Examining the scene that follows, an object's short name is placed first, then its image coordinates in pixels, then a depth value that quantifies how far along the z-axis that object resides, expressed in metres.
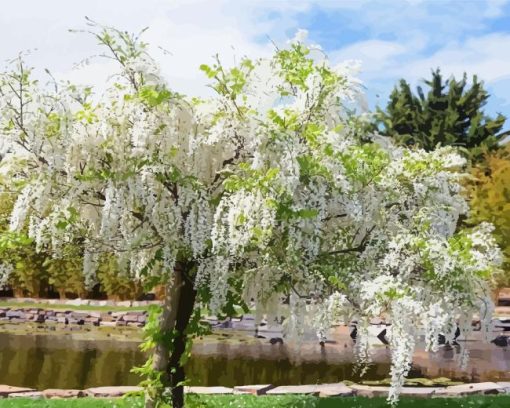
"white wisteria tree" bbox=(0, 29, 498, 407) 8.44
